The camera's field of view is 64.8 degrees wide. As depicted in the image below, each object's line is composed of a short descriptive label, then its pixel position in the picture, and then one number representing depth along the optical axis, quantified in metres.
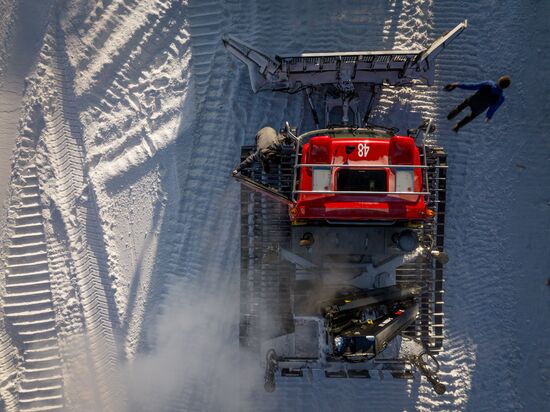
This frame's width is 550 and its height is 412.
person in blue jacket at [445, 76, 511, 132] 5.74
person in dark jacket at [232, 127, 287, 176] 6.18
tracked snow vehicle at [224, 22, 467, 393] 5.05
